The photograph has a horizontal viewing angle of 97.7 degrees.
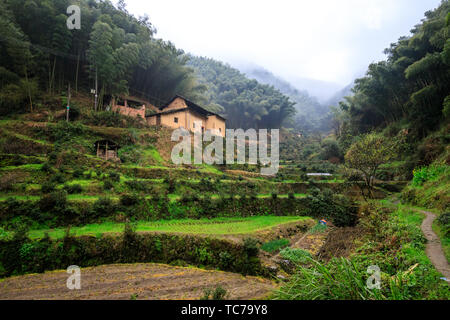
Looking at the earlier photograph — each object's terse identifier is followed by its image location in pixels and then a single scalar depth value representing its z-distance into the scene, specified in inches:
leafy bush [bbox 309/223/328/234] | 457.7
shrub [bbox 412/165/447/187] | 485.3
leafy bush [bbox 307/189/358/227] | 475.2
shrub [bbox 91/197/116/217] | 402.3
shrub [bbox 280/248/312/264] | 311.7
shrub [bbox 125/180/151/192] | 526.9
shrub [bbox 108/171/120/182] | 524.1
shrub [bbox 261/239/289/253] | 357.7
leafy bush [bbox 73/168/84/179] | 506.0
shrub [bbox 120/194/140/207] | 440.5
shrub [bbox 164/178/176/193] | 565.1
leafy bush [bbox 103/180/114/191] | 490.6
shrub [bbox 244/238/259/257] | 307.9
